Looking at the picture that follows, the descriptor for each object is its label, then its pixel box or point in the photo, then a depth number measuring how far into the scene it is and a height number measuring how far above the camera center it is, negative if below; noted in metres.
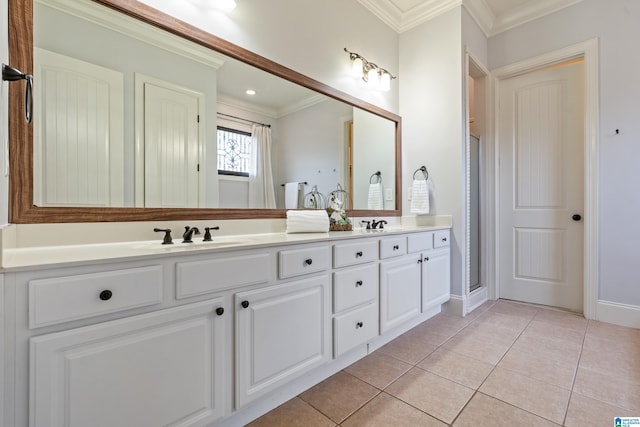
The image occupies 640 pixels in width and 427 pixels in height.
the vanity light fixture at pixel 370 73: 2.50 +1.24
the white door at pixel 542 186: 2.77 +0.26
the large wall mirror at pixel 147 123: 1.19 +0.46
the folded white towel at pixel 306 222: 1.89 -0.05
